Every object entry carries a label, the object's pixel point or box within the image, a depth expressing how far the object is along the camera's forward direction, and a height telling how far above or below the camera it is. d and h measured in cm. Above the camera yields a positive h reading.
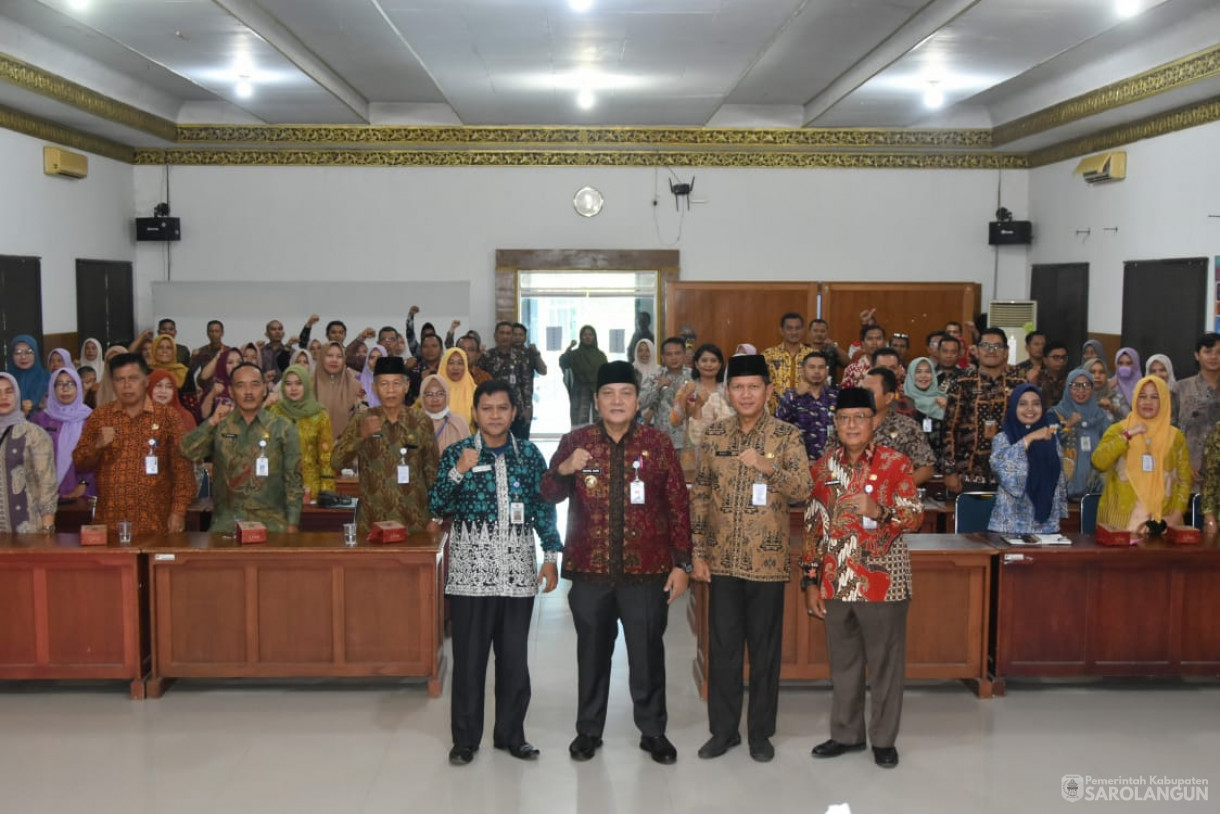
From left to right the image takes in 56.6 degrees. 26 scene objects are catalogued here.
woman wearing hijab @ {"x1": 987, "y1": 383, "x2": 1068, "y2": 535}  584 -63
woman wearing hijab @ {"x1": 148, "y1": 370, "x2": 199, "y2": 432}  727 -32
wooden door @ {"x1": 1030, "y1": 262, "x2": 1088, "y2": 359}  1188 +52
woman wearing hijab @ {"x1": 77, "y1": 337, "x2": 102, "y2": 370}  1078 -17
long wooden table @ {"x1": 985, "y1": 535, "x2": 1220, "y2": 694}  553 -129
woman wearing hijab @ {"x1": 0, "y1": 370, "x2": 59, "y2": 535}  586 -72
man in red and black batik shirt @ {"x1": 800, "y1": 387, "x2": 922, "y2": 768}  442 -84
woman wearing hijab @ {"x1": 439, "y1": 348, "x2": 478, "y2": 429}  820 -30
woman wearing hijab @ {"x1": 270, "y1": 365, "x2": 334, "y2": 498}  668 -47
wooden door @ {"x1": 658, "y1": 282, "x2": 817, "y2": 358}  1338 +45
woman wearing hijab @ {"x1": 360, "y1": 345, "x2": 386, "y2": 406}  980 -38
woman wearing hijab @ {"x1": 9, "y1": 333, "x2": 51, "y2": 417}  888 -29
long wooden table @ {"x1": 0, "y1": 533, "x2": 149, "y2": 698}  541 -134
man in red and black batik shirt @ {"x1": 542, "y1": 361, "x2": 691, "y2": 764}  445 -70
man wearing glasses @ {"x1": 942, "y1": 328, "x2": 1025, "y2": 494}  730 -40
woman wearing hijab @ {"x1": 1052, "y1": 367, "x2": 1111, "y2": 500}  755 -56
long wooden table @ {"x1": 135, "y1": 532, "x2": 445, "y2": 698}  545 -132
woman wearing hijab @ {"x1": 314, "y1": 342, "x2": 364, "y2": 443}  832 -39
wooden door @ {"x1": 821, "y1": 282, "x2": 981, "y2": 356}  1336 +50
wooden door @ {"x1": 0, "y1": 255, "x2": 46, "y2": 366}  1009 +34
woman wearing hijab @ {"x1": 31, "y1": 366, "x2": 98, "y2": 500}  714 -54
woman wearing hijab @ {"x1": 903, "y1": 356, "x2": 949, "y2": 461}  807 -33
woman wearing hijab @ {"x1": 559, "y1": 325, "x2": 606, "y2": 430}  1193 -30
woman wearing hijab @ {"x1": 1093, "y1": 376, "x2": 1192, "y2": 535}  629 -61
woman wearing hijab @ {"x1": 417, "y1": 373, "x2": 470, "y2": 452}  672 -44
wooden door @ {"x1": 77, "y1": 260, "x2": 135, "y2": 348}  1175 +37
